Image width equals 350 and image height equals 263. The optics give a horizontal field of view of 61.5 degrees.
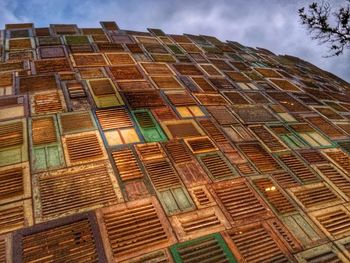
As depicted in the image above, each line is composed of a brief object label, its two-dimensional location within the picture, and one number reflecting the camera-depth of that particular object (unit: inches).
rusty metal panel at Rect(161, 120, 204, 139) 429.2
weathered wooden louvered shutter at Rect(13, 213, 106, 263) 243.6
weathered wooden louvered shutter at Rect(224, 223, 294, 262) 267.1
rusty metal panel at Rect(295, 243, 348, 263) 273.6
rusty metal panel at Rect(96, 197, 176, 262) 256.8
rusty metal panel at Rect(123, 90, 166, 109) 487.8
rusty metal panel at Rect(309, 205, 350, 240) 307.3
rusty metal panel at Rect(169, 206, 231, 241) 279.4
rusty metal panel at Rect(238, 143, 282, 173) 396.5
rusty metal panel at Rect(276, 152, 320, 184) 388.8
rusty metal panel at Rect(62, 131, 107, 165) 349.1
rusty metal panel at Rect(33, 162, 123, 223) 283.4
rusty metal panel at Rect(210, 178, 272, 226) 307.7
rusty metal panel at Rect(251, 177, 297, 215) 327.9
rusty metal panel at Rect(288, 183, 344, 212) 342.3
